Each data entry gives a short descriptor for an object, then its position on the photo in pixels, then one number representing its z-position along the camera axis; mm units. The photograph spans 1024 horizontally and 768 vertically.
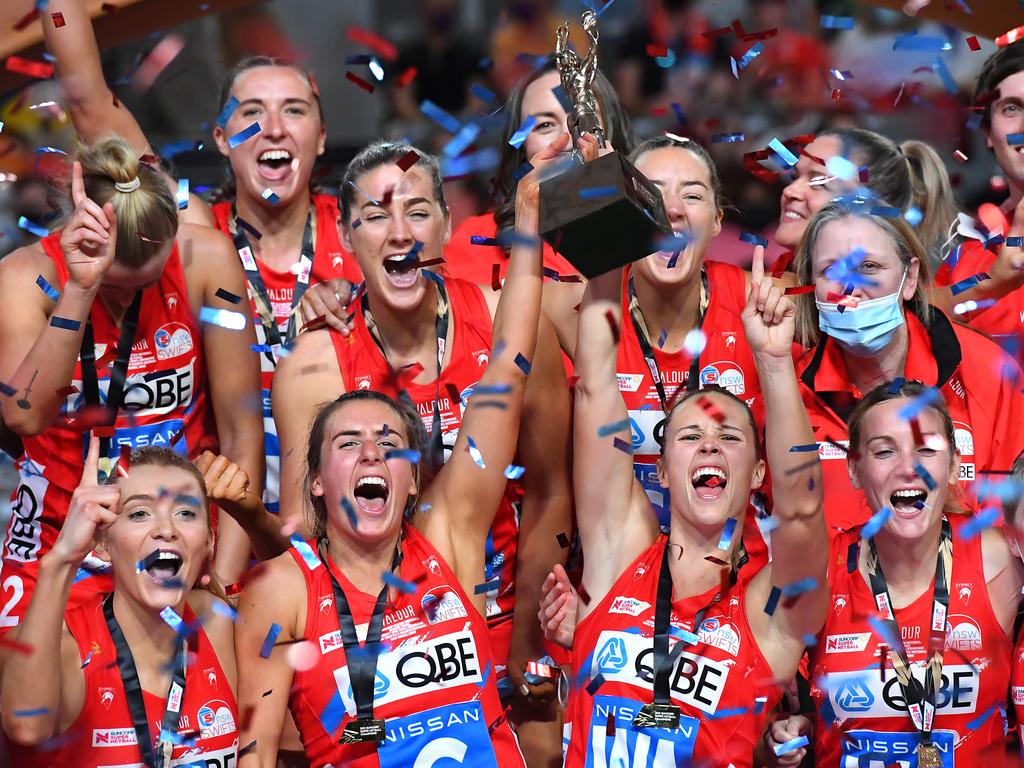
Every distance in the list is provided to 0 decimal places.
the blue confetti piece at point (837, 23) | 13633
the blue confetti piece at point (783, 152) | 10070
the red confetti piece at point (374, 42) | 14805
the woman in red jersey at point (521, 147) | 9844
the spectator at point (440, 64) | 14367
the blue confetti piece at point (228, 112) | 10086
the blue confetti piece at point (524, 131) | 9953
